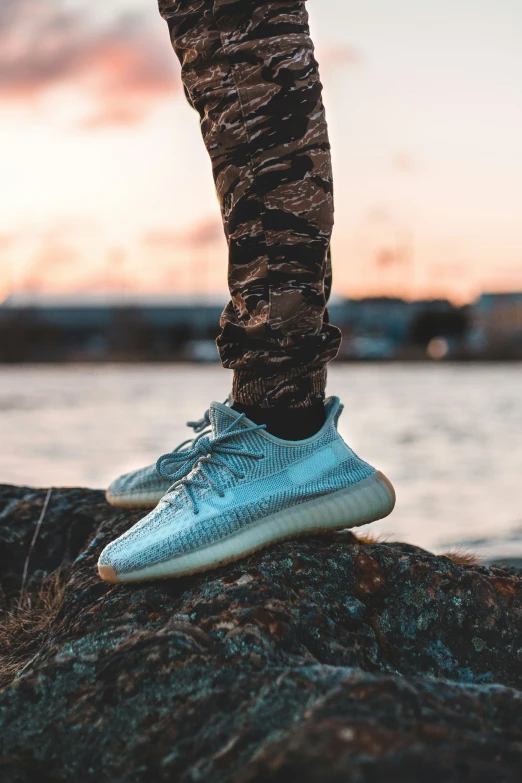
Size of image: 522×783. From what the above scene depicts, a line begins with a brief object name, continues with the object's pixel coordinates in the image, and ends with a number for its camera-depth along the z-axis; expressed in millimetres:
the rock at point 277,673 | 989
